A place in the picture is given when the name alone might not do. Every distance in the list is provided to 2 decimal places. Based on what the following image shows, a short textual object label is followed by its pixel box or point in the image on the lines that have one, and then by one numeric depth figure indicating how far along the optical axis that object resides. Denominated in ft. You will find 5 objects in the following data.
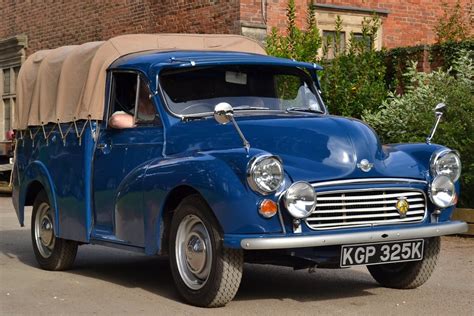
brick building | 59.88
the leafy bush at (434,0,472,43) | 64.23
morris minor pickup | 22.17
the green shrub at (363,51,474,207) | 41.05
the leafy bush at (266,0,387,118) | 47.96
